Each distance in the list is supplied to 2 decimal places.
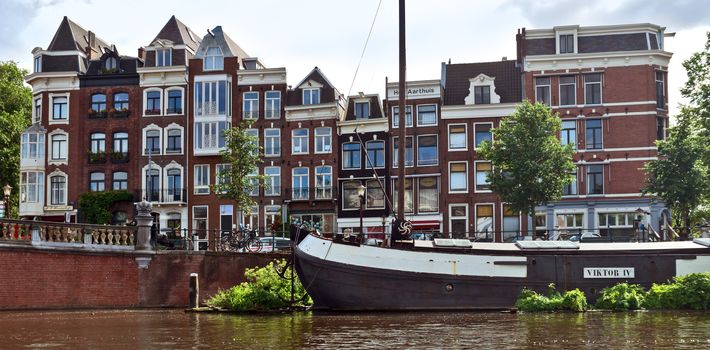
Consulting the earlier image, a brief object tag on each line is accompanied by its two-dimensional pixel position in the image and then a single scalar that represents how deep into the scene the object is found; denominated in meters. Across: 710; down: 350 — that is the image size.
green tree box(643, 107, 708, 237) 38.88
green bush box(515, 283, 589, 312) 25.52
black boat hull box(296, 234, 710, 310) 25.67
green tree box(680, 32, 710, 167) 35.50
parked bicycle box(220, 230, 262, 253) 34.88
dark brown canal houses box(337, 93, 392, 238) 50.84
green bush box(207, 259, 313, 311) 27.67
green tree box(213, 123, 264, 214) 42.78
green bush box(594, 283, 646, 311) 25.64
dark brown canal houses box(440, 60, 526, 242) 49.25
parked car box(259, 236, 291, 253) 36.09
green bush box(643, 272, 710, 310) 25.58
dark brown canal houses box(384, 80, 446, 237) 49.97
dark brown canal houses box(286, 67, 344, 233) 51.69
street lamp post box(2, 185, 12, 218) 35.90
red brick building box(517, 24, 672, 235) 47.22
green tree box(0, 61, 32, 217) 57.00
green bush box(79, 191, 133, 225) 52.47
